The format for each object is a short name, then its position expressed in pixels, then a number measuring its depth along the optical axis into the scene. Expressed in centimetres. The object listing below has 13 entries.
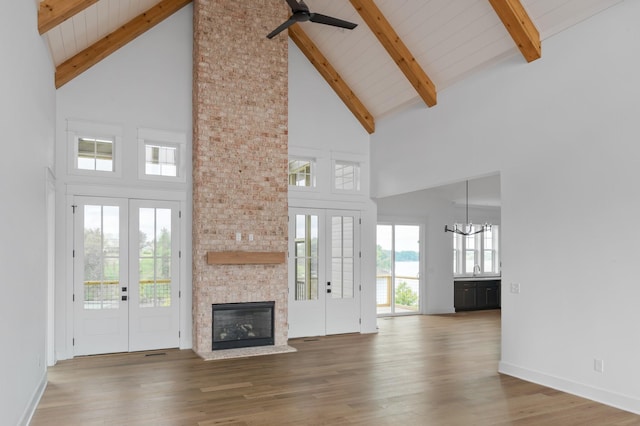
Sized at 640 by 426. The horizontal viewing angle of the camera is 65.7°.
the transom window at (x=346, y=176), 911
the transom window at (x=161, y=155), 750
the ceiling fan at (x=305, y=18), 561
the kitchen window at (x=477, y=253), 1270
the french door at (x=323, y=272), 858
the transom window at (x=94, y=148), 705
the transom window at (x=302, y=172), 874
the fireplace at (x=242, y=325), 745
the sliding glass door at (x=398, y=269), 1119
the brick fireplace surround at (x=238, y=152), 740
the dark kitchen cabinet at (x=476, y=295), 1213
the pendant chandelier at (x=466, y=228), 1166
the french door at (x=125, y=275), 705
